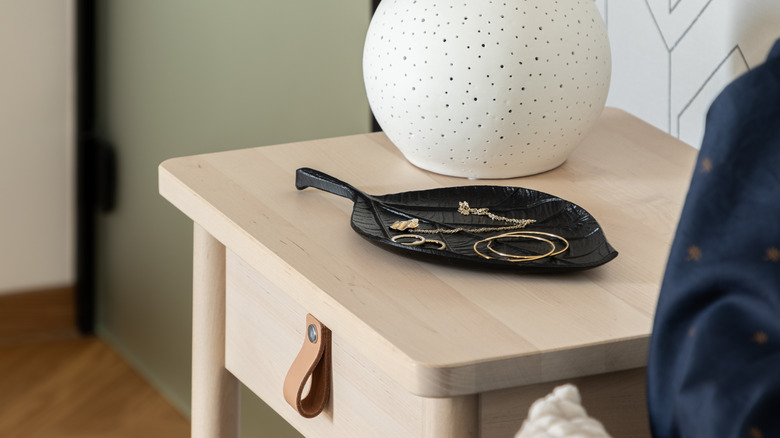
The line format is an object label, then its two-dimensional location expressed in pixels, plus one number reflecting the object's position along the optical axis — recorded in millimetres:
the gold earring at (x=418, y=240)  1558
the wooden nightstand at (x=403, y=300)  1439
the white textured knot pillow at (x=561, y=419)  1312
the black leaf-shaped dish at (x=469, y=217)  1533
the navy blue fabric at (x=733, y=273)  1285
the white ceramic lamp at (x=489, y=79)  1670
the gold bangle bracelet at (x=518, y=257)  1531
